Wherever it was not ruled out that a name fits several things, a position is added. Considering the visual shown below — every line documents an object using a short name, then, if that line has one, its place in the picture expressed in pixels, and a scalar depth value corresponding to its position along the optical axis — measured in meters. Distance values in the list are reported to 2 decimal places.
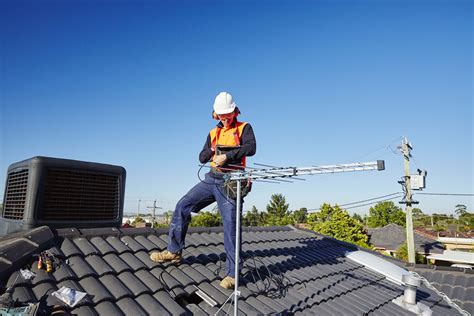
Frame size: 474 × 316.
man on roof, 3.56
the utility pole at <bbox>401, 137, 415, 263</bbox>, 17.98
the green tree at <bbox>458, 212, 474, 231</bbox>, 69.66
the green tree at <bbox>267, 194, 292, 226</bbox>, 70.75
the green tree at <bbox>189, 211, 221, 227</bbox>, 49.47
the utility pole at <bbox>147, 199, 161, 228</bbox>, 52.88
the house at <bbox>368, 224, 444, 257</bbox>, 27.28
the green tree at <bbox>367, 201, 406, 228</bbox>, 65.75
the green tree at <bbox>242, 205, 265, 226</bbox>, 69.82
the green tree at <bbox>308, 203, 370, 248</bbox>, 34.59
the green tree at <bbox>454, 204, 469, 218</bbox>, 102.64
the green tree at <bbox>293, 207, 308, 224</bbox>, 77.00
